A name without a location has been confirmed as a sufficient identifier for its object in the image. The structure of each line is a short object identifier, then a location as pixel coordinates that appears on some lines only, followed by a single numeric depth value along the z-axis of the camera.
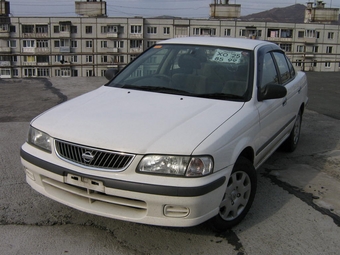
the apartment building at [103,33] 54.94
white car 2.83
